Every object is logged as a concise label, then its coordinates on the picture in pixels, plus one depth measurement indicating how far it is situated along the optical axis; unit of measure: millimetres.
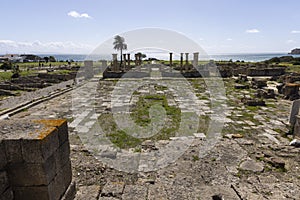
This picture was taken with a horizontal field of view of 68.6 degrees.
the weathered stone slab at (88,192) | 3815
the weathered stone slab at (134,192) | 3799
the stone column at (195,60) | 29916
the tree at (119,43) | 61094
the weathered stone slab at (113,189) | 3924
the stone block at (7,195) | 2679
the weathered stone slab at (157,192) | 3783
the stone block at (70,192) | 3430
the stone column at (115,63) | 28228
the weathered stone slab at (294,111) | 7633
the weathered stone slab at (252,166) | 4938
